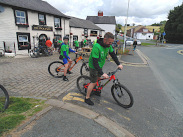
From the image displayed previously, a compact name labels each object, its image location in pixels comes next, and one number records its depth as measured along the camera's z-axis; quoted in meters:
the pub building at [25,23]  11.93
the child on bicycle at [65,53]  5.24
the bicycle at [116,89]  3.40
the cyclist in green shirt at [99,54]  3.04
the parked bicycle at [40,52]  11.97
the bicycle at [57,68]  5.80
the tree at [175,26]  41.41
